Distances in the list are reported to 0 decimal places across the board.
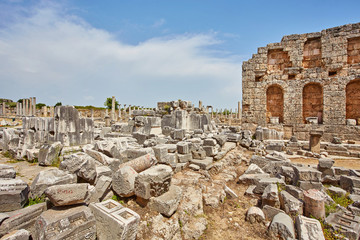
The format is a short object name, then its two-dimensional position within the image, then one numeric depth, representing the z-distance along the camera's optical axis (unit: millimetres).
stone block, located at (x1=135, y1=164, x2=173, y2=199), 3418
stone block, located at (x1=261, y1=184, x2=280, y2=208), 4125
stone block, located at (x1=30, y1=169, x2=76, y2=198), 3074
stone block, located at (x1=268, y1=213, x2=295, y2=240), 3234
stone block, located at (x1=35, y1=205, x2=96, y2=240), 2305
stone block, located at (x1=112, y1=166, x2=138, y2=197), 3520
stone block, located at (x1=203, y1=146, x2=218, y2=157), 7072
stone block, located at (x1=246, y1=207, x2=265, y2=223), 3797
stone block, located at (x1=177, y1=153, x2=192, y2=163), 6205
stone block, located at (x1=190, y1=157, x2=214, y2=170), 6087
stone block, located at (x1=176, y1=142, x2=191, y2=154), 6398
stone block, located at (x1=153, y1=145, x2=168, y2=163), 5180
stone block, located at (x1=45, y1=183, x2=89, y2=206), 2629
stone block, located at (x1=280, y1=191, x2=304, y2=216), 3881
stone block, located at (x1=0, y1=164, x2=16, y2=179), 3302
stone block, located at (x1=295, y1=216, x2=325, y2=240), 3121
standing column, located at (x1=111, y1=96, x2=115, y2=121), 25400
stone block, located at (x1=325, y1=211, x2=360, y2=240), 3247
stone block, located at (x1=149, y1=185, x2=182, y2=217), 3275
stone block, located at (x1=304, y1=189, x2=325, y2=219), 3715
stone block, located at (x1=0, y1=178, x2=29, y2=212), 2689
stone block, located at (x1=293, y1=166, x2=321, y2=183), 4801
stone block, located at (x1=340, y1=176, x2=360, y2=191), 5094
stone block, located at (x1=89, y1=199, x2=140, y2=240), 2527
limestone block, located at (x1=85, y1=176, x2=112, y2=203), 3273
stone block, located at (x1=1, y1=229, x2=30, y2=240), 2262
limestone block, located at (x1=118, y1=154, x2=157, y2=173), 4199
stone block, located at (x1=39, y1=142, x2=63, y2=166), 4907
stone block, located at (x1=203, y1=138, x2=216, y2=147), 7209
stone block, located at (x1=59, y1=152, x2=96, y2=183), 3525
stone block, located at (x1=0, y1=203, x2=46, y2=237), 2400
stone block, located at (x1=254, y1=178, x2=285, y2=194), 4918
